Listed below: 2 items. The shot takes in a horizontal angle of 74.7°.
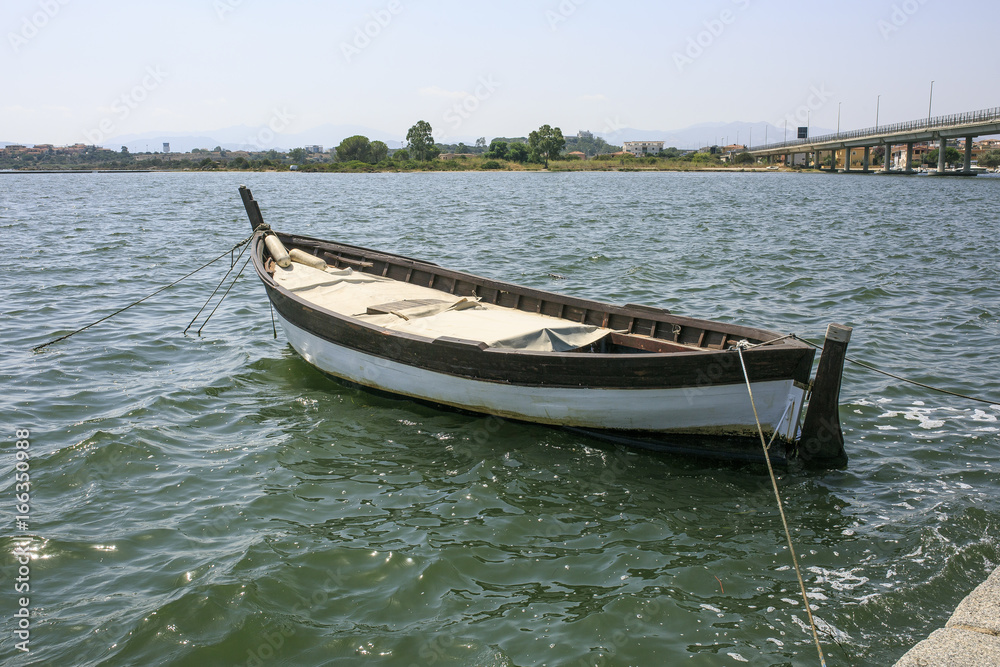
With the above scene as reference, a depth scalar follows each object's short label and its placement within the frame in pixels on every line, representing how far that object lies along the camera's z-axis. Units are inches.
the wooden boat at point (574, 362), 251.3
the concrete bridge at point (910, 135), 2571.4
